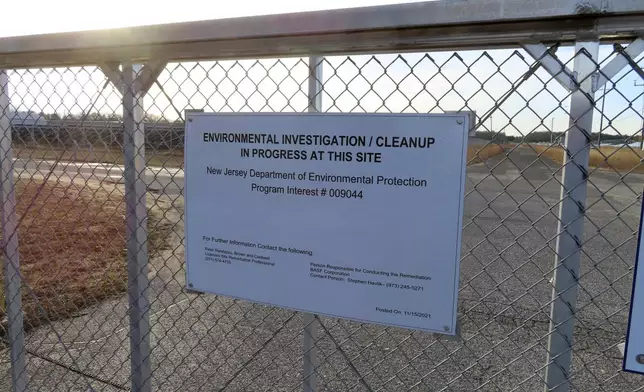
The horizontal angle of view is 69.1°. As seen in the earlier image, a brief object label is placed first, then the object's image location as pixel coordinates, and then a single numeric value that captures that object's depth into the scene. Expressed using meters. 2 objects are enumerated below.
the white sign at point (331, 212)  1.48
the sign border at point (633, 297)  1.31
